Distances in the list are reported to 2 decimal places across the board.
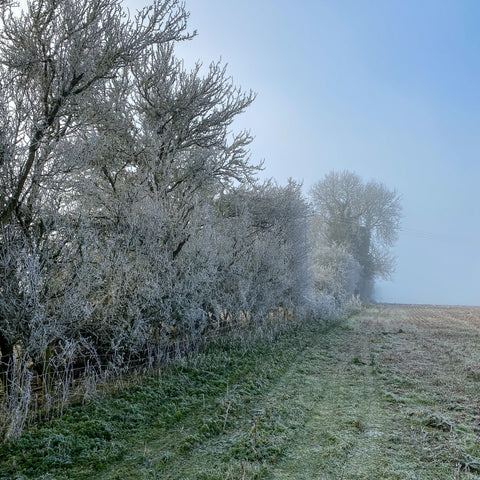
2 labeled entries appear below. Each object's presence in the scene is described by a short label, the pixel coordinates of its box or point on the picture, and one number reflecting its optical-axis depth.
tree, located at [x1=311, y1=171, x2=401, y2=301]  37.72
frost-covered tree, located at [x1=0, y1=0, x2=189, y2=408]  5.14
